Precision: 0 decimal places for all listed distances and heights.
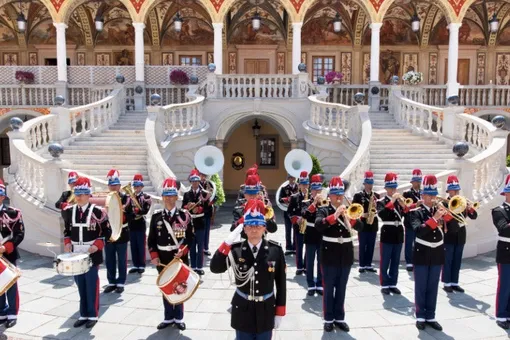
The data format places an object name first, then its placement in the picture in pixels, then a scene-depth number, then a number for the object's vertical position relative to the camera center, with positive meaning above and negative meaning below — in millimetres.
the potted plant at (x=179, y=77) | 17875 +1254
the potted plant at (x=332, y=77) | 18391 +1312
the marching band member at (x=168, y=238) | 6172 -1689
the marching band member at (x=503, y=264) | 6211 -2041
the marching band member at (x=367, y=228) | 8258 -2116
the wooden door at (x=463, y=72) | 22953 +1856
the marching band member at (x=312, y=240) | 7539 -2127
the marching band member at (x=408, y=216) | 8070 -1580
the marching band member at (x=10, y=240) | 6266 -1727
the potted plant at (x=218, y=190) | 13470 -2319
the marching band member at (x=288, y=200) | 9121 -1723
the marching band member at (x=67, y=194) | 7914 -1523
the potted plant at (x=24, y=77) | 18453 +1307
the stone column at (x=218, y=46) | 18538 +2528
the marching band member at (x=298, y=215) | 8531 -1926
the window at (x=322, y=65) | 23156 +2209
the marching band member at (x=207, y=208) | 9073 -1910
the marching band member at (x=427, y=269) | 6160 -2083
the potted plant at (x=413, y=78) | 17562 +1199
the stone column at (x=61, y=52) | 18609 +2332
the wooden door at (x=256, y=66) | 23106 +2164
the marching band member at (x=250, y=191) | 6746 -1169
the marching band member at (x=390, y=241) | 7586 -2119
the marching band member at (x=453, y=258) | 7602 -2402
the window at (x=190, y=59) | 23266 +2522
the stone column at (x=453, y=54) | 18891 +2263
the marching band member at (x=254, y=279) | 4453 -1606
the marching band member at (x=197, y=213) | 8450 -1893
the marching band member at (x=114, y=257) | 7633 -2386
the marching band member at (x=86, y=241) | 6246 -1754
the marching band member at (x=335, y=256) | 6090 -1898
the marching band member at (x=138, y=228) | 8281 -2118
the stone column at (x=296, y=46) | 18625 +2538
